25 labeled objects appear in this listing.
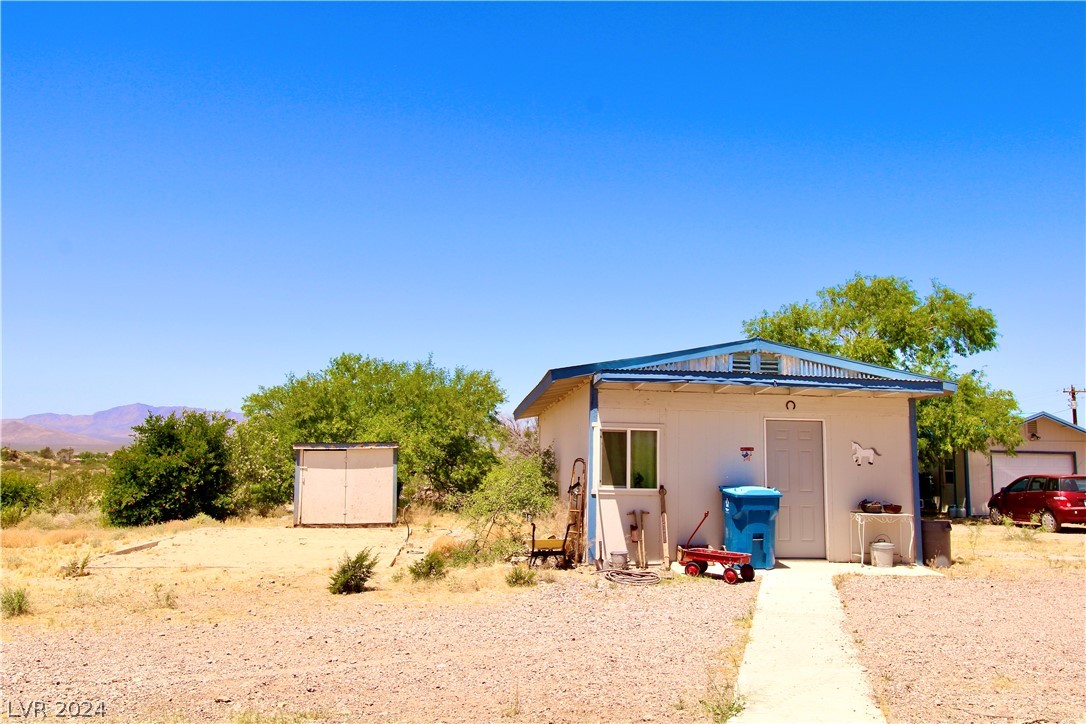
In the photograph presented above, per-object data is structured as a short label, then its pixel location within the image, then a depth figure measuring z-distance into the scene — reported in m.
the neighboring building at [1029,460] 24.88
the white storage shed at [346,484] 21.64
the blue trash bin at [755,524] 11.92
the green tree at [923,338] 21.80
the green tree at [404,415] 26.14
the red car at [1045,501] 20.31
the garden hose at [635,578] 10.70
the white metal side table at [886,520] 12.72
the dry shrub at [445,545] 13.37
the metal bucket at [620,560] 11.66
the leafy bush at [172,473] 21.22
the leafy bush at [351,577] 10.34
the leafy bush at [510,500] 14.75
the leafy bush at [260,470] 23.61
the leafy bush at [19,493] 22.03
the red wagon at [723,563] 10.96
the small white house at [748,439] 12.28
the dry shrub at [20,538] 16.11
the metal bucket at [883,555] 12.43
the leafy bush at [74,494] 23.30
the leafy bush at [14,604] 8.80
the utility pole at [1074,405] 40.00
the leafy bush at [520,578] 10.55
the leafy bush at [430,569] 11.18
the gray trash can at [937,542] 12.70
